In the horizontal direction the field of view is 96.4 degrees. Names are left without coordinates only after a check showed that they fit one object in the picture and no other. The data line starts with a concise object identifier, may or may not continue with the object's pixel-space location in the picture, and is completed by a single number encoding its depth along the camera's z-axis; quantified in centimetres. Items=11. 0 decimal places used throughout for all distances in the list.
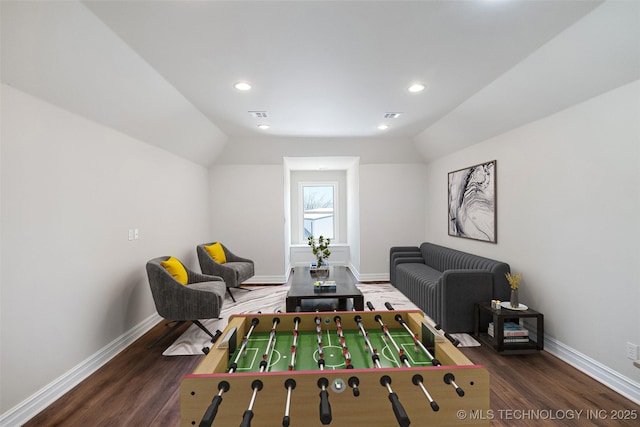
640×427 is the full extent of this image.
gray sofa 306
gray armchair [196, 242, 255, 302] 427
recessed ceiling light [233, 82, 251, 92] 280
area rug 291
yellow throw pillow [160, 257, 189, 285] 319
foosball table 103
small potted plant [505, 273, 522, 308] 275
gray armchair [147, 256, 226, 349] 292
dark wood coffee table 328
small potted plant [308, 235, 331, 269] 418
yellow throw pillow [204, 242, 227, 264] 456
